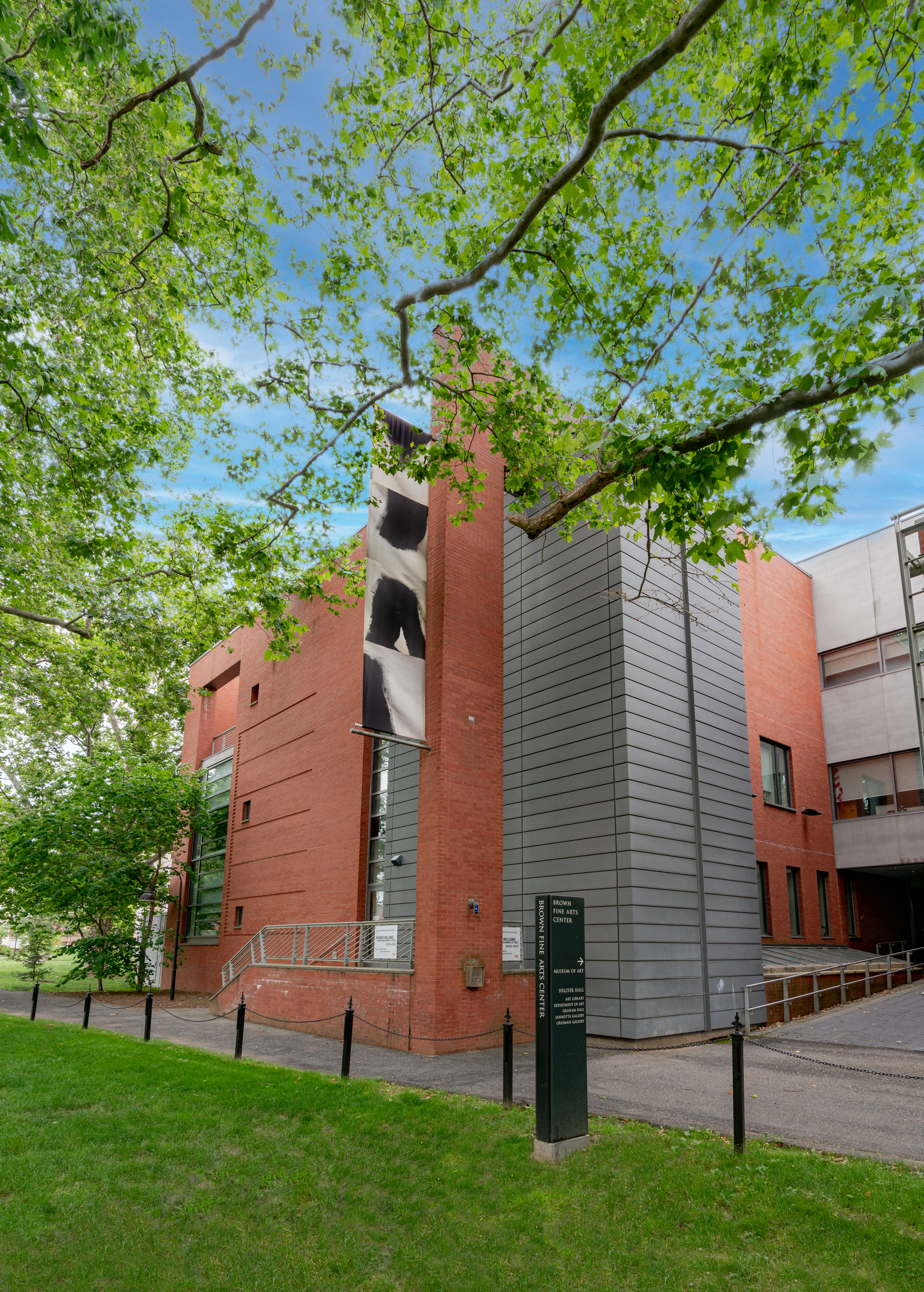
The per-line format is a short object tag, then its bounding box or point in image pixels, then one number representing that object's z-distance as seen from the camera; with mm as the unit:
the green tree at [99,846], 23375
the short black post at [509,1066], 8055
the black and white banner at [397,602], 13086
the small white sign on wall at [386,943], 13398
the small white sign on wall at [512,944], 13547
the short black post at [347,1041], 9695
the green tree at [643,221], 7602
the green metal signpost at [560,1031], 6691
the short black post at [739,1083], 6414
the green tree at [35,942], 27344
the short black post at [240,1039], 11203
